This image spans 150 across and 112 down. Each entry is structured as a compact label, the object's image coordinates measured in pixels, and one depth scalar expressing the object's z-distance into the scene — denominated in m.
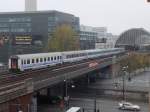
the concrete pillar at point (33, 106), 32.69
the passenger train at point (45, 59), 47.00
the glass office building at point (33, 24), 101.16
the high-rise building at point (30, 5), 178.75
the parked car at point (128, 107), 41.66
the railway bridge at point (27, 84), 28.25
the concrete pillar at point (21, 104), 28.89
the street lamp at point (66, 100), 42.72
